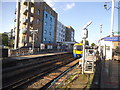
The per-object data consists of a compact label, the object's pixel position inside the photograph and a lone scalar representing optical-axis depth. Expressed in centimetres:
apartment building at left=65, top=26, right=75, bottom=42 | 7911
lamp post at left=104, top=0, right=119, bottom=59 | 1235
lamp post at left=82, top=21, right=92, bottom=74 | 640
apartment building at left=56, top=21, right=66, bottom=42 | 6335
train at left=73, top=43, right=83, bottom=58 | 1820
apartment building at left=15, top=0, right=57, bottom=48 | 3091
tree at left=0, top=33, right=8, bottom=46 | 4714
